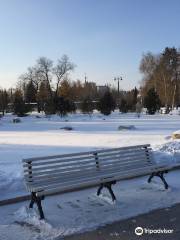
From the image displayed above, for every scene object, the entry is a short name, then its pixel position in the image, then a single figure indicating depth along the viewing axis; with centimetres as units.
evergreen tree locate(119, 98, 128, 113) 3044
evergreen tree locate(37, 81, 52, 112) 3376
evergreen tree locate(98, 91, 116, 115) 2693
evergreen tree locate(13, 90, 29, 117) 2669
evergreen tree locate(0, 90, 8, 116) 3151
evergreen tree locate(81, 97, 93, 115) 2737
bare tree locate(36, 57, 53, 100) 3836
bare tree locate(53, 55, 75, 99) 3813
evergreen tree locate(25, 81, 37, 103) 4091
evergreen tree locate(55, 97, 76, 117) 2651
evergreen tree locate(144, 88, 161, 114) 2732
